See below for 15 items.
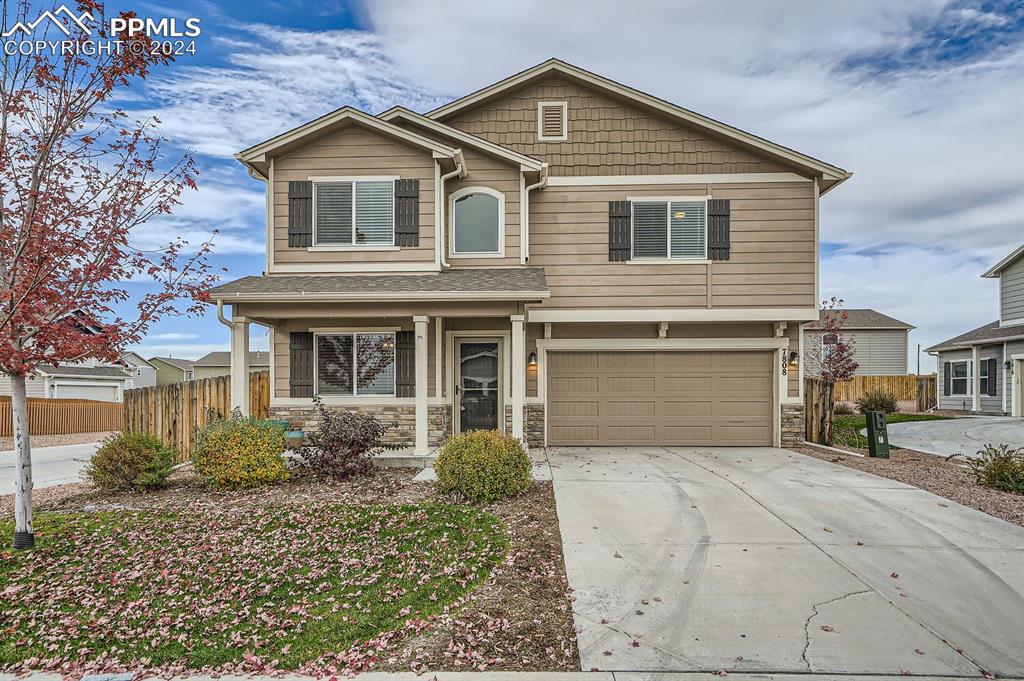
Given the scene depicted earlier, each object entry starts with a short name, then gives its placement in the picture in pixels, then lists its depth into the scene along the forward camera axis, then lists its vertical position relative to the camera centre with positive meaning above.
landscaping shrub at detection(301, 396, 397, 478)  8.09 -1.47
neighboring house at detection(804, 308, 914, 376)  28.88 -0.04
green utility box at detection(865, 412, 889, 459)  10.42 -1.70
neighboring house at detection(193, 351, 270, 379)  47.56 -1.47
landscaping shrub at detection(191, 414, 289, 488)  7.64 -1.53
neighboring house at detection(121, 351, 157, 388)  33.28 -1.55
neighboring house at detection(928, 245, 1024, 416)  19.19 -0.38
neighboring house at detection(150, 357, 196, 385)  45.17 -1.91
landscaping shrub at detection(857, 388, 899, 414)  18.70 -1.94
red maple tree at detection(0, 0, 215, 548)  5.18 +1.27
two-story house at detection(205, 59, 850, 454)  10.30 +1.83
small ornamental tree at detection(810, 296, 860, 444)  17.06 -0.41
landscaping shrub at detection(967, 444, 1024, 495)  7.84 -1.83
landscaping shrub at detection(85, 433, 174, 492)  7.56 -1.64
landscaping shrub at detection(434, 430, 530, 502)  6.95 -1.55
